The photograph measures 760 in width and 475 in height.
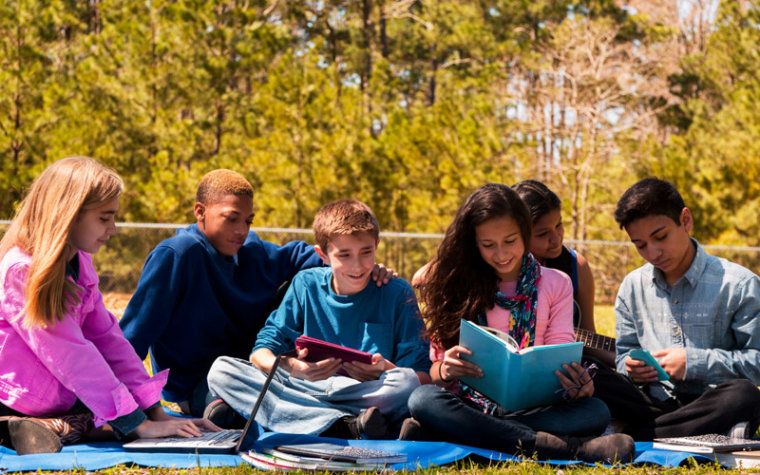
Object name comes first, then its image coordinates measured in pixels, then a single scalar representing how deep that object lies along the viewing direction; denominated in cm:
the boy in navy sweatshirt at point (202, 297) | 396
